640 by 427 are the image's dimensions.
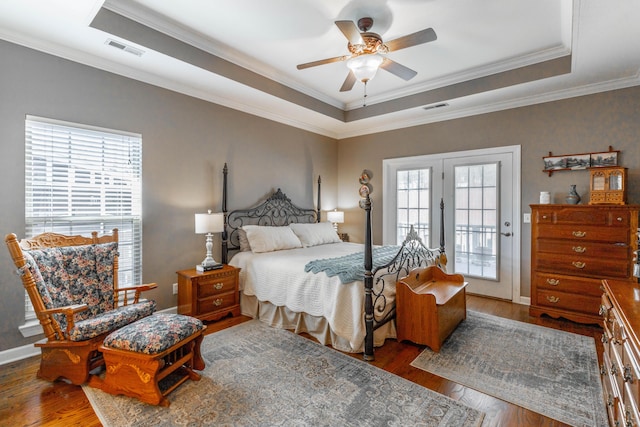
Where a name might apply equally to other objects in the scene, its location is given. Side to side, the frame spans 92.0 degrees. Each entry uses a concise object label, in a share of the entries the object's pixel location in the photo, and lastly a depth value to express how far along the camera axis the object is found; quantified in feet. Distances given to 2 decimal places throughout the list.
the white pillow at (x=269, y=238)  12.84
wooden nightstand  10.61
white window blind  8.78
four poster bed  8.67
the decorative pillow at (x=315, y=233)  14.79
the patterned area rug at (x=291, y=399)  6.14
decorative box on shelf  10.67
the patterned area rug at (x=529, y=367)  6.56
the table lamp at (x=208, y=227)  11.34
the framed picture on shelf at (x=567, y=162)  11.85
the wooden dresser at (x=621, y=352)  3.89
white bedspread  8.67
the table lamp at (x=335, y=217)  17.97
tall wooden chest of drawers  10.13
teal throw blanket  8.84
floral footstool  6.42
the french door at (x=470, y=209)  13.71
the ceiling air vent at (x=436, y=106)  13.95
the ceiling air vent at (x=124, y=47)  8.84
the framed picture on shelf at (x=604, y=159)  11.35
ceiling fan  8.26
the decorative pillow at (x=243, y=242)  13.16
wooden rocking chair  6.86
